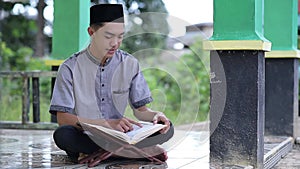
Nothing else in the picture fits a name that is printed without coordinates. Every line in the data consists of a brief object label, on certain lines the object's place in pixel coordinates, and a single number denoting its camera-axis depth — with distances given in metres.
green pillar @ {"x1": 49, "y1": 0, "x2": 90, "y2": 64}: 5.43
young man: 3.52
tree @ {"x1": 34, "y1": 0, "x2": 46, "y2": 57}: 11.23
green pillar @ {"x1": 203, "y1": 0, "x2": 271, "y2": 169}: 3.53
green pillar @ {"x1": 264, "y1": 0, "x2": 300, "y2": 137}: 5.34
